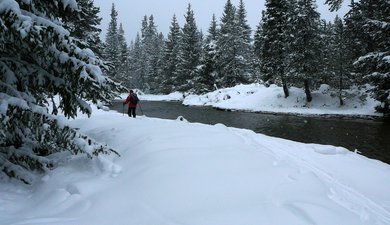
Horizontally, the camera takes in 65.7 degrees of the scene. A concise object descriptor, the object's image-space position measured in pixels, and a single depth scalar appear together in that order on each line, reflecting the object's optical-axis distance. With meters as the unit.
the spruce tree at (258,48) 34.00
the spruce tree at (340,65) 27.97
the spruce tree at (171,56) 56.94
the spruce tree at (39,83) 5.81
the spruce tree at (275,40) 30.53
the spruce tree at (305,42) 27.94
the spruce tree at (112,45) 58.22
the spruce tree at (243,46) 44.50
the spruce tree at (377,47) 20.36
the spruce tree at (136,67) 70.69
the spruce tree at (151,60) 65.50
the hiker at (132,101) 16.86
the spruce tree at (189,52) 51.00
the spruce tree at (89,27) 22.09
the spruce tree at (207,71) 45.78
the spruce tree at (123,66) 62.50
